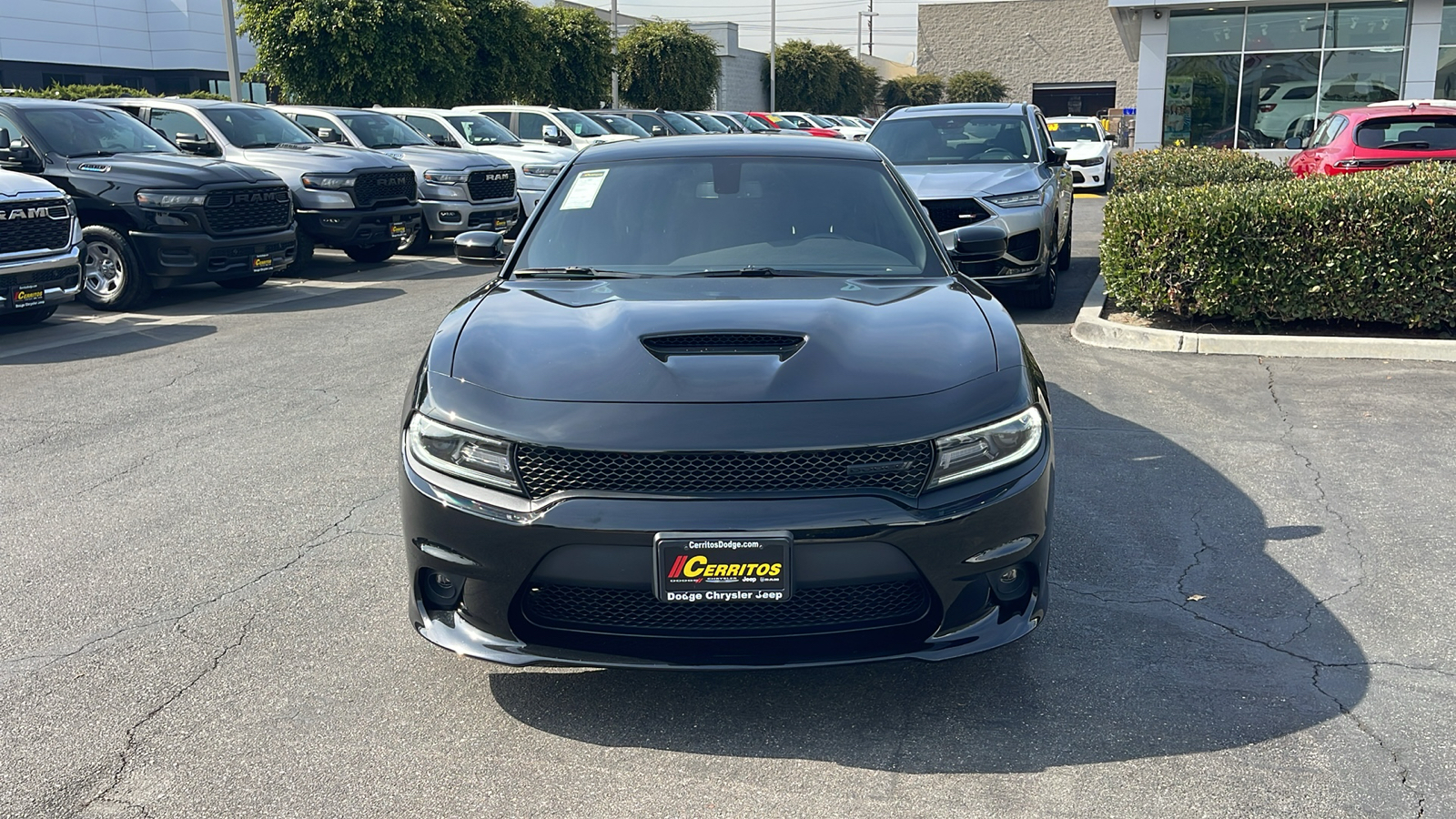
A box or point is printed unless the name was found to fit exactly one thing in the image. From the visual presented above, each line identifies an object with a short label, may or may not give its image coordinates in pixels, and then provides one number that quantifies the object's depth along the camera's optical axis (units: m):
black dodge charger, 3.13
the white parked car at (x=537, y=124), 19.77
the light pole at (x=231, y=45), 22.66
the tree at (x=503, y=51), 28.42
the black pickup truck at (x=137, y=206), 11.29
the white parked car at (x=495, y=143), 17.42
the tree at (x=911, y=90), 71.94
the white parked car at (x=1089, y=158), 24.17
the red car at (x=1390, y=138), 13.01
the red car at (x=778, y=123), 37.15
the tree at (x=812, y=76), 65.88
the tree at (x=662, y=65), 44.91
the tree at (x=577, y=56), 34.28
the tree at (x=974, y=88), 70.19
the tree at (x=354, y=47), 22.12
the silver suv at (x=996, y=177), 9.98
